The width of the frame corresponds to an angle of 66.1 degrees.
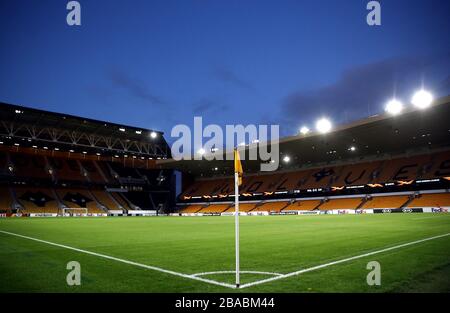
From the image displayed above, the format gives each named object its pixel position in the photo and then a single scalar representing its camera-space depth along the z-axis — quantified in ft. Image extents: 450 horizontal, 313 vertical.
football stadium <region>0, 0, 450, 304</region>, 20.25
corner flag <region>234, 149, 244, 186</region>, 20.22
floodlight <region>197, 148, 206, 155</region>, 210.59
